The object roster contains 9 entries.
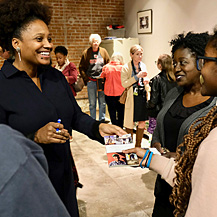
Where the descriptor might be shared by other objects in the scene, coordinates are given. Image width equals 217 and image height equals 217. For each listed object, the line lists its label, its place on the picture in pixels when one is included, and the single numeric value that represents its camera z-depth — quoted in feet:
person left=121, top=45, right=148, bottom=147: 13.79
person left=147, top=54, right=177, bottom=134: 11.19
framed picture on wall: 19.79
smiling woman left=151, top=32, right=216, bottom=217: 5.97
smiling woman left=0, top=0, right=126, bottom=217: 4.64
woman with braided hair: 2.60
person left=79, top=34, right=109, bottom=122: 19.11
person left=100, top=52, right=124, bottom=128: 16.15
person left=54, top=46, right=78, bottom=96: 16.55
